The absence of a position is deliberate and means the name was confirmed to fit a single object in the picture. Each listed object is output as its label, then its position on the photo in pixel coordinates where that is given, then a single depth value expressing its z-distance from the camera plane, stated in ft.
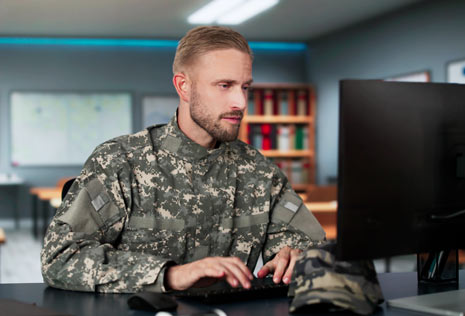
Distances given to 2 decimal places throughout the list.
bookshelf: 26.05
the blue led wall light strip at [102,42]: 28.19
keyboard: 3.86
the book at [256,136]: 26.03
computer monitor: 3.34
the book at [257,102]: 26.12
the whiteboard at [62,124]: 28.71
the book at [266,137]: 26.07
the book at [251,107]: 25.96
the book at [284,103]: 26.71
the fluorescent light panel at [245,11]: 20.68
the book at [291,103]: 26.94
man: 4.60
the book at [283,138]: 26.32
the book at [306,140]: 27.14
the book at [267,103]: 26.27
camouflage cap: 3.52
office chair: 5.38
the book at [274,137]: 26.27
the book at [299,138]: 26.91
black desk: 3.66
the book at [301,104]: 27.25
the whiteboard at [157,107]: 29.37
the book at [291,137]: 26.71
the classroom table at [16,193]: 28.43
